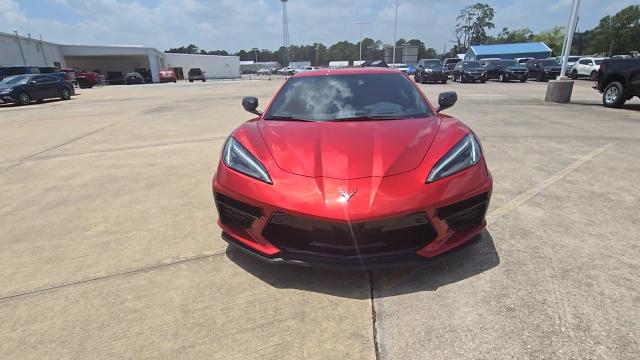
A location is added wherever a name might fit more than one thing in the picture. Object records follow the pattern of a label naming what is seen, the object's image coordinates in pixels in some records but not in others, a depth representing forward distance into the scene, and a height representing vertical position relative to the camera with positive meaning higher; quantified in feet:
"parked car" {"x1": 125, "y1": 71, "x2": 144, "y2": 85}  150.20 -6.22
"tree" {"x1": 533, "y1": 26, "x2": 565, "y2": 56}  293.84 +10.03
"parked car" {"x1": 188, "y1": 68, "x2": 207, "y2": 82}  153.28 -5.52
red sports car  7.02 -2.55
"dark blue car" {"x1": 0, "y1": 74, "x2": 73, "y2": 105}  54.60 -3.36
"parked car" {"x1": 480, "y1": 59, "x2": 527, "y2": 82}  86.17 -4.05
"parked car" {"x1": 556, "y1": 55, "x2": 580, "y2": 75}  97.91 -4.28
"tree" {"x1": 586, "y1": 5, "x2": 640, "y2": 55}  218.38 +9.73
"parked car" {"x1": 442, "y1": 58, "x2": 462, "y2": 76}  131.40 -2.95
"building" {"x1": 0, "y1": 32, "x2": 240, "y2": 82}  118.42 +2.12
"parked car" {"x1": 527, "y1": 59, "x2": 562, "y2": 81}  87.04 -4.08
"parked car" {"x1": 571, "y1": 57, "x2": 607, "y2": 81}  88.13 -4.22
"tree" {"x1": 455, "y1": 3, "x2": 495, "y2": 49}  352.90 +25.63
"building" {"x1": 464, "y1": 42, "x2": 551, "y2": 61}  193.36 +0.57
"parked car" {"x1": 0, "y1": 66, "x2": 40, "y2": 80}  71.35 -0.84
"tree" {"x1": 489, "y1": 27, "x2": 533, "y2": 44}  326.85 +12.76
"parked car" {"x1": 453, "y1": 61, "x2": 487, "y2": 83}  85.20 -4.16
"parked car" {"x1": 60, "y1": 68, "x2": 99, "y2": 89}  121.39 -4.67
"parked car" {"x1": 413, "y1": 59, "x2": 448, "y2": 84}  84.99 -3.88
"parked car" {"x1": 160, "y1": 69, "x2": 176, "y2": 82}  155.63 -5.62
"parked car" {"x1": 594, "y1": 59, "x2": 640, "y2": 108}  32.71 -2.81
